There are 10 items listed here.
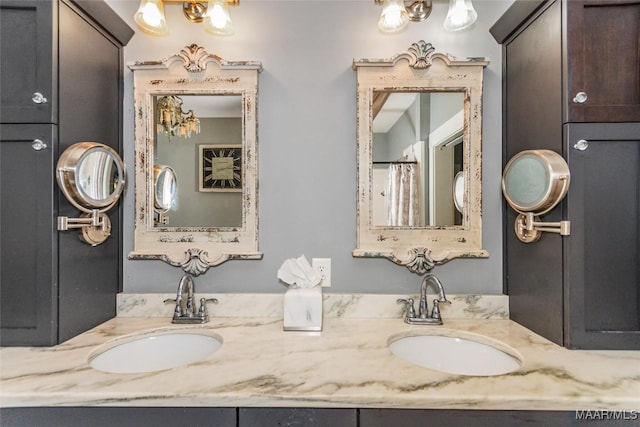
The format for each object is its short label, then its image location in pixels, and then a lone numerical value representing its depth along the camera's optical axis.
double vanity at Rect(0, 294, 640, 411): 0.79
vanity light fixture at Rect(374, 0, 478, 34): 1.22
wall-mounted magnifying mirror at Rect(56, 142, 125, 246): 1.07
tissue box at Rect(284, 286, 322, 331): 1.19
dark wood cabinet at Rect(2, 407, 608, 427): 0.80
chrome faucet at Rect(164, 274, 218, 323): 1.28
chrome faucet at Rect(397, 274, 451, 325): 1.27
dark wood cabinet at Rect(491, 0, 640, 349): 1.03
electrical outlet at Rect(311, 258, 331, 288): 1.39
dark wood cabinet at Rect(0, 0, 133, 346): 1.06
